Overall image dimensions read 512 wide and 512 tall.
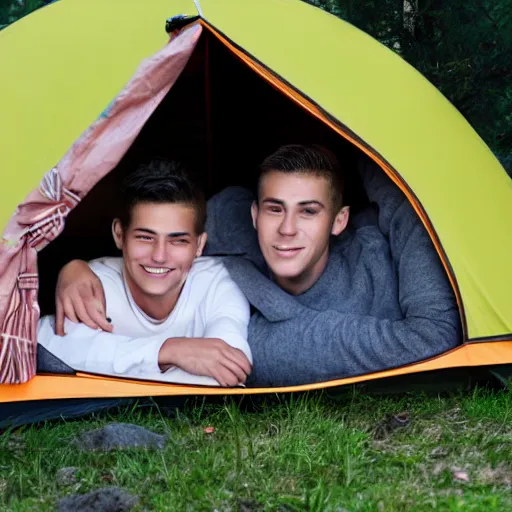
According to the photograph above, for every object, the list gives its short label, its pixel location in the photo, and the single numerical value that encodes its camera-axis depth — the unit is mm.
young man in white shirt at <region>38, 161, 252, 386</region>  2457
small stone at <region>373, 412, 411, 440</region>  2276
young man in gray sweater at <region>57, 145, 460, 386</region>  2484
